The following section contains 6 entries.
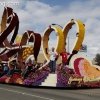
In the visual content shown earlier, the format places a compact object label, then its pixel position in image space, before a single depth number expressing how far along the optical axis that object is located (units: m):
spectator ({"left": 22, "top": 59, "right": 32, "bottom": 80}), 15.31
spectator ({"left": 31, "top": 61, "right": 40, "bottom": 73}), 15.59
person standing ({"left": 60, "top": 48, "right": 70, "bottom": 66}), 16.28
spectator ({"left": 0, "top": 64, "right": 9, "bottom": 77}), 18.12
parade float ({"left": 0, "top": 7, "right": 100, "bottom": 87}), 14.58
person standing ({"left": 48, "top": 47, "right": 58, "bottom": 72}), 15.66
